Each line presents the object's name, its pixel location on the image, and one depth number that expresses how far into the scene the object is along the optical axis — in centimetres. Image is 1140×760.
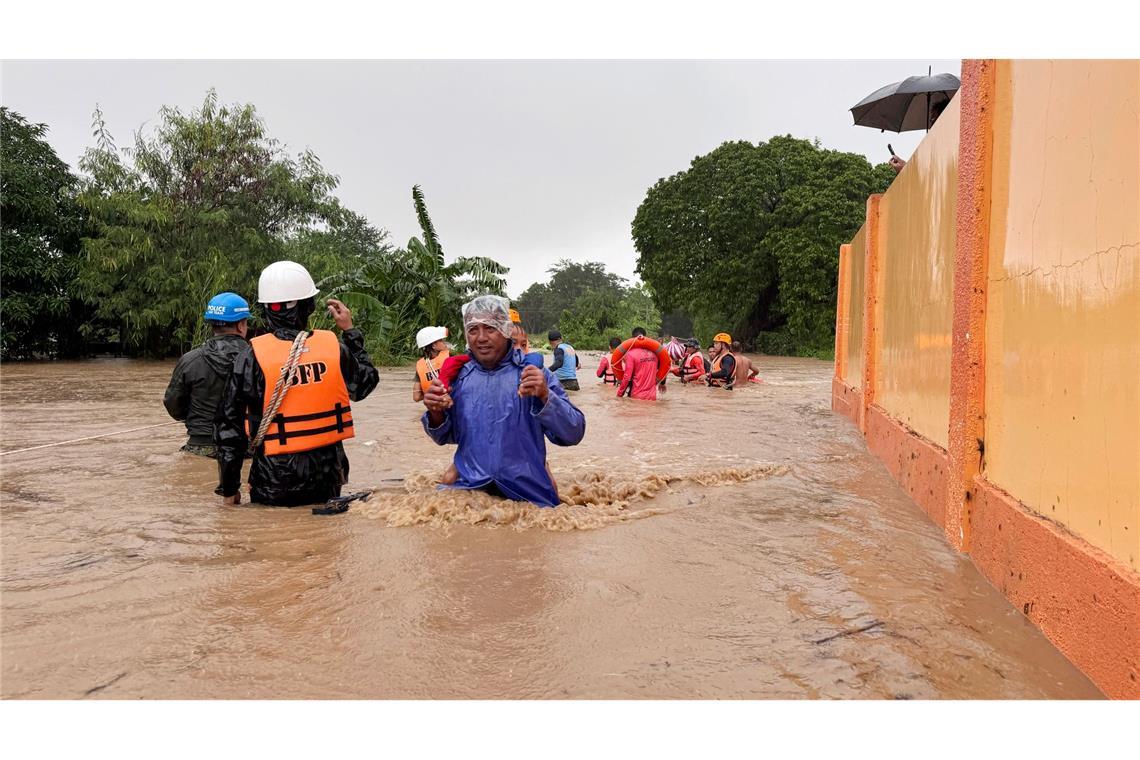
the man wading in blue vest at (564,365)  1347
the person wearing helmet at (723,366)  1566
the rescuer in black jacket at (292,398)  468
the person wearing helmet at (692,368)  1658
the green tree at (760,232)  2845
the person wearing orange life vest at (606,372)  1645
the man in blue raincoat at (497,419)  466
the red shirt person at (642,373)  1327
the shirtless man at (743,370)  1625
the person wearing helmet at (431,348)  708
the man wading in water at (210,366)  611
